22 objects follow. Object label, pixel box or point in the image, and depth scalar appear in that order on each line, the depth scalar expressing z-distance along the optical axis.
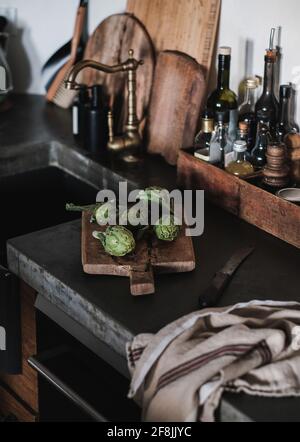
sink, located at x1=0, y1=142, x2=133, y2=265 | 2.22
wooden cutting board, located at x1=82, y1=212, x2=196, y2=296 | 1.55
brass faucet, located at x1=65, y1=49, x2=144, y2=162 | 2.12
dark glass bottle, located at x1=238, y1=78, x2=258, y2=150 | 1.94
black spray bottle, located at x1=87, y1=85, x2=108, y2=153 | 2.20
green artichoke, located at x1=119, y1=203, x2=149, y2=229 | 1.70
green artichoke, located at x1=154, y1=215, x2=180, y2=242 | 1.66
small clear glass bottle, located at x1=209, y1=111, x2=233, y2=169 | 1.92
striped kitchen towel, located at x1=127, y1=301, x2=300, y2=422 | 1.25
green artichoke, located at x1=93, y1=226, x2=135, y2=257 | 1.59
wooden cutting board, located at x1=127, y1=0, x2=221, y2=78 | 2.08
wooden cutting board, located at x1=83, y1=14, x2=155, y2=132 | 2.24
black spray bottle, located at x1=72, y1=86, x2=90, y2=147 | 2.26
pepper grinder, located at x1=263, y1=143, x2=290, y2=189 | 1.80
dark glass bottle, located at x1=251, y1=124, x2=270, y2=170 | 1.89
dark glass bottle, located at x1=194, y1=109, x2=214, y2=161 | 1.93
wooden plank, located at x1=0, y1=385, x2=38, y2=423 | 1.96
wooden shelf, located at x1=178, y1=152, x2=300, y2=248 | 1.74
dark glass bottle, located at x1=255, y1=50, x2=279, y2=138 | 1.91
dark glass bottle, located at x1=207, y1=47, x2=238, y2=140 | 1.96
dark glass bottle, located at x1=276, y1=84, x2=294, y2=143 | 1.87
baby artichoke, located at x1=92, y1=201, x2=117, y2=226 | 1.73
